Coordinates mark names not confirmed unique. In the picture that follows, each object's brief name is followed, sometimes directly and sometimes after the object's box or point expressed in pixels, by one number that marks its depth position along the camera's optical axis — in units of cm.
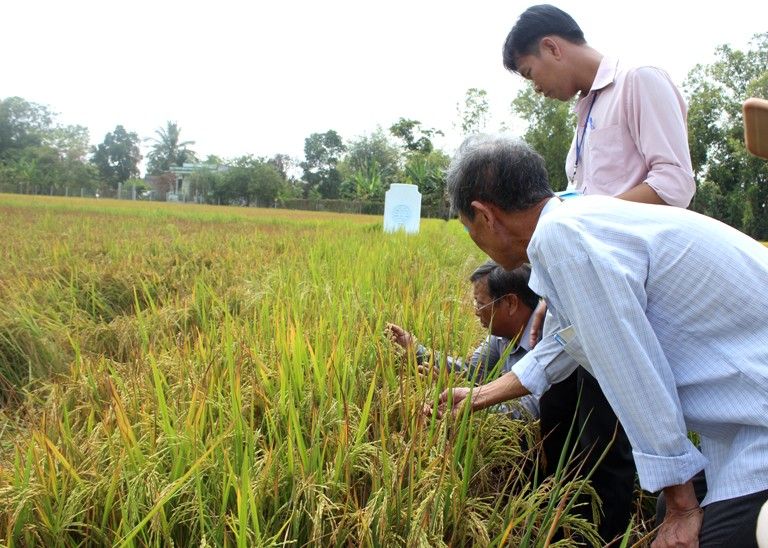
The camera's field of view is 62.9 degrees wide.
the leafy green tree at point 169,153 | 6228
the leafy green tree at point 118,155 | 6153
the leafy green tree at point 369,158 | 4887
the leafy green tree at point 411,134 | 4719
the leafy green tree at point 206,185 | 4628
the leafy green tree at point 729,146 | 2762
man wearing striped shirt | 93
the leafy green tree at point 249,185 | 4572
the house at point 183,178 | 4794
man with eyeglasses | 165
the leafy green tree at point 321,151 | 5943
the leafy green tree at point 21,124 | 5431
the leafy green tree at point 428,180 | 3183
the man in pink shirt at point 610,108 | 177
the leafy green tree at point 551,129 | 2867
